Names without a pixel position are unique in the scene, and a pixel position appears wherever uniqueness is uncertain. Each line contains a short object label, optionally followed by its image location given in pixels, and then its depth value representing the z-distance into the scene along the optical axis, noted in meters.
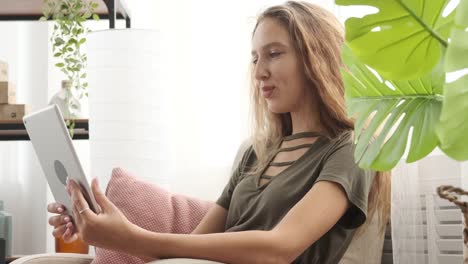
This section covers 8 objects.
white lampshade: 2.63
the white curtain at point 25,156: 3.70
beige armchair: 1.69
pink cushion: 1.89
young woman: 1.44
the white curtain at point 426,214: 2.11
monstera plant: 0.56
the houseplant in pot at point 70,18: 2.83
